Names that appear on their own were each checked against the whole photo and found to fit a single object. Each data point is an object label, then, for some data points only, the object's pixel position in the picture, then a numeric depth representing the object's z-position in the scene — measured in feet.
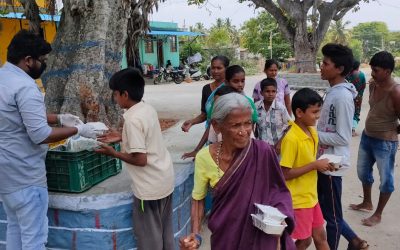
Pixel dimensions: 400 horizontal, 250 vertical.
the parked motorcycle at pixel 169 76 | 70.93
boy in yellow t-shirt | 8.32
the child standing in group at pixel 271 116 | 12.76
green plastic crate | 8.74
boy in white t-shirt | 8.02
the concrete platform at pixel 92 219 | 8.91
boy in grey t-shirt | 9.21
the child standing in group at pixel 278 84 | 15.51
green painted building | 80.64
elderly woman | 5.99
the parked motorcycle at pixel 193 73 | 75.61
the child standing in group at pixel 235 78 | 12.10
